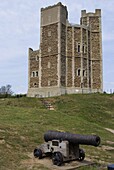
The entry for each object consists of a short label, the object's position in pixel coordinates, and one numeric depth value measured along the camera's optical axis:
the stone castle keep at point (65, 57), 48.84
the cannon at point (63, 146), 11.09
